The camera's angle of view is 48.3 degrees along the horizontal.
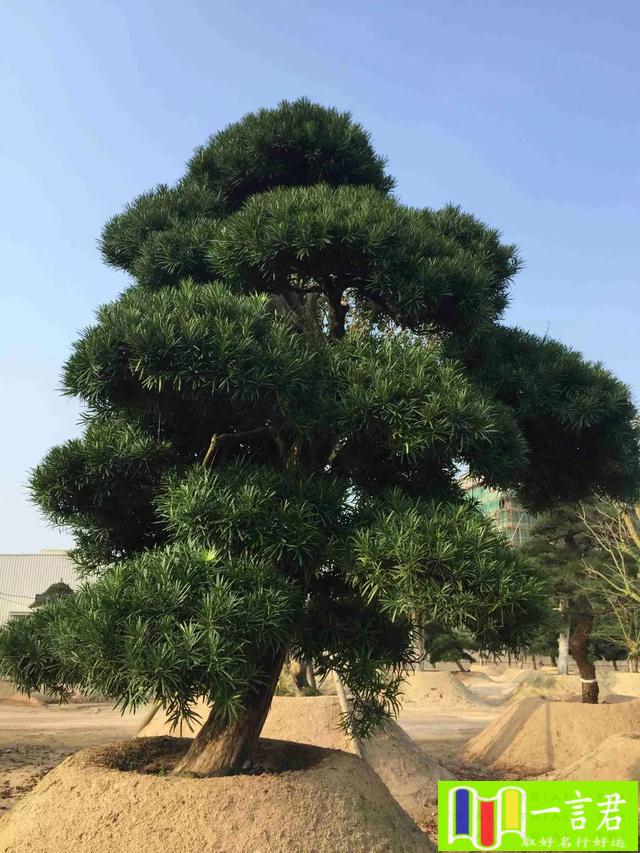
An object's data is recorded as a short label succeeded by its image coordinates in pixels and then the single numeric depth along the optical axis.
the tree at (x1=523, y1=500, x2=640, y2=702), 15.91
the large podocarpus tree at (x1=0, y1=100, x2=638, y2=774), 4.14
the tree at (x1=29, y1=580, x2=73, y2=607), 27.72
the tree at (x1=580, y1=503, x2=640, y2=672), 11.18
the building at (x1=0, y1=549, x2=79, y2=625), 46.72
